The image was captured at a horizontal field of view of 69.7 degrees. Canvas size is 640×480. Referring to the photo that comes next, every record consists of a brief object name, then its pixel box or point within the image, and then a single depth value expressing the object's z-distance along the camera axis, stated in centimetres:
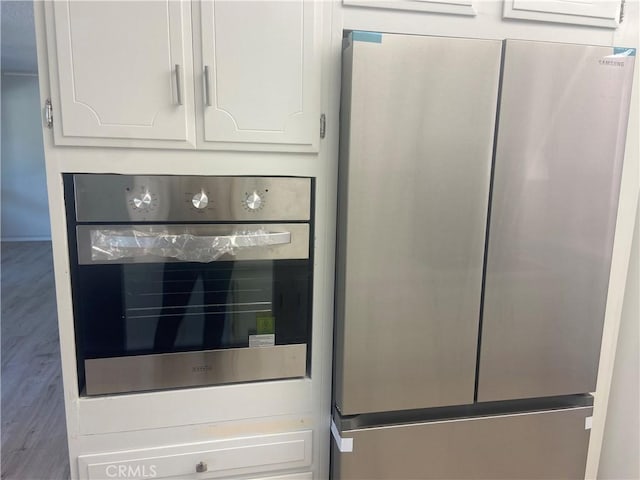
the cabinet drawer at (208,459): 135
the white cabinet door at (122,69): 115
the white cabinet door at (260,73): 121
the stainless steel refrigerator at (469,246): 124
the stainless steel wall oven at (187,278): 125
